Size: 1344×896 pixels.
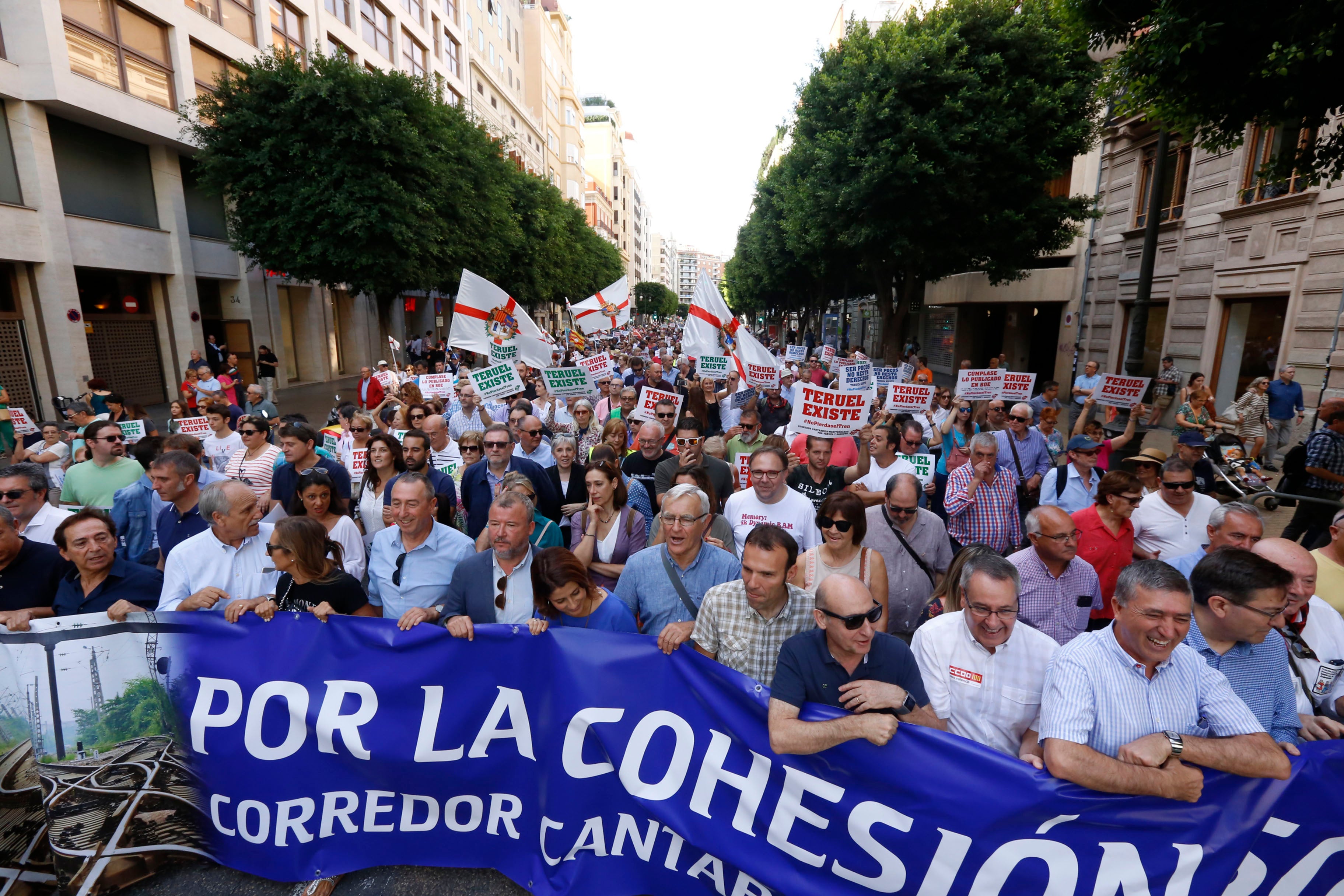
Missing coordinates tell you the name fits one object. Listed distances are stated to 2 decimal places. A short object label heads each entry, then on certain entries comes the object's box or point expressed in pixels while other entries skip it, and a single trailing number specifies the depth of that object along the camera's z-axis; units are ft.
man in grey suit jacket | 10.49
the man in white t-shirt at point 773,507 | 14.08
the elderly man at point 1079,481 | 17.30
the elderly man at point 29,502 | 13.78
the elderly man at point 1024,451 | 20.57
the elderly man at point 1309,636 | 9.05
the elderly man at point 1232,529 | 11.47
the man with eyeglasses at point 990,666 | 8.26
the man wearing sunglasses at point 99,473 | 17.34
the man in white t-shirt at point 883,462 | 17.65
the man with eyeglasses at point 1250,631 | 8.00
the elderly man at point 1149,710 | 7.15
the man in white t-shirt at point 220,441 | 21.76
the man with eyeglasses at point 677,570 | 10.94
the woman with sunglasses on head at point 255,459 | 18.44
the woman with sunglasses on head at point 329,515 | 13.66
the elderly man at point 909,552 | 13.61
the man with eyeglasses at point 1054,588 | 11.59
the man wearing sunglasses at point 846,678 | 7.54
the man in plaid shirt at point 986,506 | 15.97
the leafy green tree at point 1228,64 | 18.11
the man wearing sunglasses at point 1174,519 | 13.99
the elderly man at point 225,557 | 11.19
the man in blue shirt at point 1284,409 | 33.78
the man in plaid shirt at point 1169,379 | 49.06
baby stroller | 25.58
